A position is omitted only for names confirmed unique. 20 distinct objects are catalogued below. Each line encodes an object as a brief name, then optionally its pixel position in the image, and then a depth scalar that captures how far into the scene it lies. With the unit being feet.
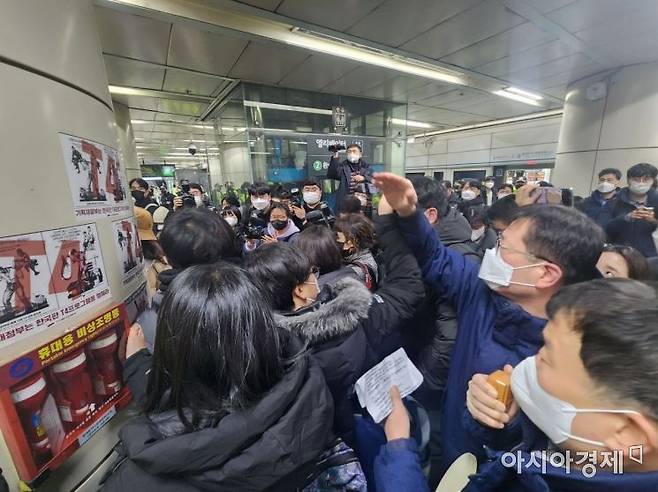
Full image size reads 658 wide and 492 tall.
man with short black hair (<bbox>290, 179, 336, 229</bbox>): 11.71
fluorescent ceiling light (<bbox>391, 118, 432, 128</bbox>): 28.45
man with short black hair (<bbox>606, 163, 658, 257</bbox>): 9.41
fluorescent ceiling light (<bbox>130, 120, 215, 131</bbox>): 29.82
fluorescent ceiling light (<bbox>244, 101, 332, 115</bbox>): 20.47
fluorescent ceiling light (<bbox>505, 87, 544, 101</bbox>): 22.34
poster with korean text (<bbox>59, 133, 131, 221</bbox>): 3.25
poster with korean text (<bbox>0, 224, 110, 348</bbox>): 2.66
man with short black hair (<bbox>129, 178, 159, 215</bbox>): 15.68
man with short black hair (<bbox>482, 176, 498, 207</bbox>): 25.91
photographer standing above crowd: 13.34
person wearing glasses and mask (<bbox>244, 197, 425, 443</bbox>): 3.38
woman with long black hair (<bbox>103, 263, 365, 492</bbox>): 2.09
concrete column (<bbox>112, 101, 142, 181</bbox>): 22.95
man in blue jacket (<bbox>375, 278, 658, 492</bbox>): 1.86
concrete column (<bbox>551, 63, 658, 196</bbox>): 16.97
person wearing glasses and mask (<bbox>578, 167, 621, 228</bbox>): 12.71
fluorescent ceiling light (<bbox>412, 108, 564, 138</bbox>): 30.25
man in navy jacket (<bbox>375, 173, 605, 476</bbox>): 3.48
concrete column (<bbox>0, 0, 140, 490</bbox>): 2.67
